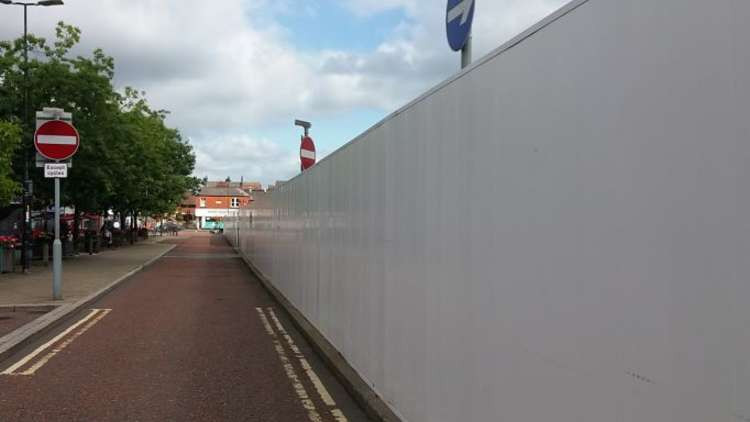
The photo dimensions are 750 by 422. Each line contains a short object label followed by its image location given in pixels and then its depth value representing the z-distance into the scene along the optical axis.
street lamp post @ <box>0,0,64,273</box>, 20.50
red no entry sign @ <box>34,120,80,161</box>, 13.22
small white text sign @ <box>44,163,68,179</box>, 13.10
